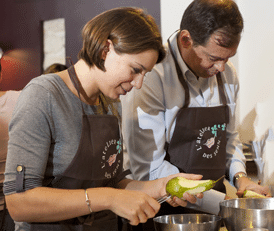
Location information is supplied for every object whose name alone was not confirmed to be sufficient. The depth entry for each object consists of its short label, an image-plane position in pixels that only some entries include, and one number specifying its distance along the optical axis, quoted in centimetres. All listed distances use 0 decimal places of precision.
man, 163
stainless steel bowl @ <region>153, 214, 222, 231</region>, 106
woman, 103
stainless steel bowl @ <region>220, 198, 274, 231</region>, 108
